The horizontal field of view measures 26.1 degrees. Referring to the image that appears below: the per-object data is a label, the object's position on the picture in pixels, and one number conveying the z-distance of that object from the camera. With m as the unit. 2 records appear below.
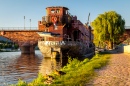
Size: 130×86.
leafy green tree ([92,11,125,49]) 76.25
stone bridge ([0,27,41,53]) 86.38
